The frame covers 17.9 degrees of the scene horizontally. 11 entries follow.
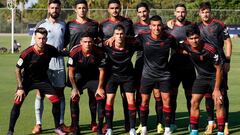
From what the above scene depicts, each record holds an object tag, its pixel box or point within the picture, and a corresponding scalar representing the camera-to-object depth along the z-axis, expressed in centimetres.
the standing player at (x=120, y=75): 1219
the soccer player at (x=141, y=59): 1283
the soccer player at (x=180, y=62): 1269
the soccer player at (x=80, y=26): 1255
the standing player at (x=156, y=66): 1203
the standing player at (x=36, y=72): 1196
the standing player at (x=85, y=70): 1204
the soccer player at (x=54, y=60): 1283
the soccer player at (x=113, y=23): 1266
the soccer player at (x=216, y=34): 1241
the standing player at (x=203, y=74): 1152
